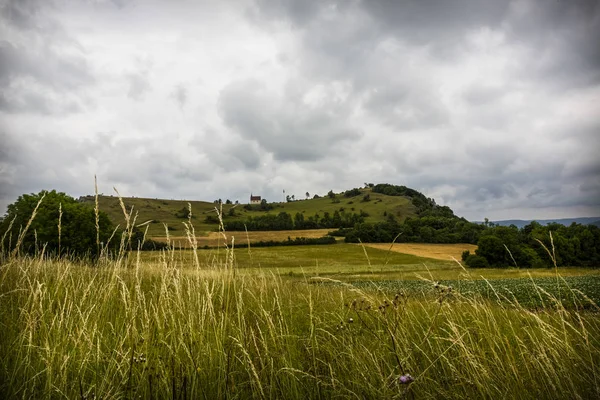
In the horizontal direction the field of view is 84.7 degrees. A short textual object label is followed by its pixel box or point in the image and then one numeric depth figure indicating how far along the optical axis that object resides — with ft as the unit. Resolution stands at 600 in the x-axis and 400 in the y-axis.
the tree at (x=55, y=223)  108.06
